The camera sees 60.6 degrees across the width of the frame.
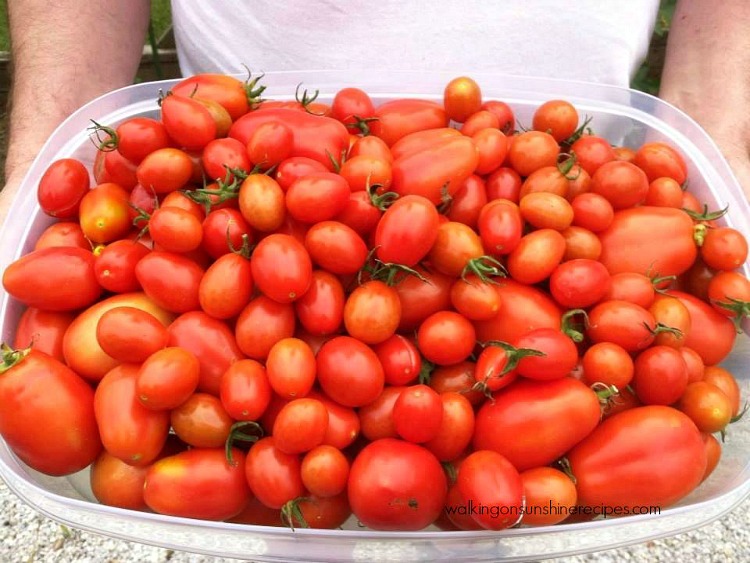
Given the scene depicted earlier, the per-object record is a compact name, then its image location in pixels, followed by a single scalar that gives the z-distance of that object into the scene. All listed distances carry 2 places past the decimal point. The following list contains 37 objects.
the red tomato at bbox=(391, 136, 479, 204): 0.34
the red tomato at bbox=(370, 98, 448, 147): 0.40
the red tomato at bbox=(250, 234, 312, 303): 0.30
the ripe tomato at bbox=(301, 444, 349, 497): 0.28
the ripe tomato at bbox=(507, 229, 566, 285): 0.32
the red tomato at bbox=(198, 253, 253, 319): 0.31
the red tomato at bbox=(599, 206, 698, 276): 0.36
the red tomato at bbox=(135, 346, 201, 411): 0.28
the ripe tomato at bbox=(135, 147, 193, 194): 0.33
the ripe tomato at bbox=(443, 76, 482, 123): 0.39
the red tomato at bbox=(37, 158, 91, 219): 0.36
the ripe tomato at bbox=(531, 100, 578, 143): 0.39
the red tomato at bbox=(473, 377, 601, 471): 0.30
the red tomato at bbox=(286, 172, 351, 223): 0.31
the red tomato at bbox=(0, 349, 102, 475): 0.30
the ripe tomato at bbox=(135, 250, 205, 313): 0.31
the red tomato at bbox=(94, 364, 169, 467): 0.29
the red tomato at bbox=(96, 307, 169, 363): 0.29
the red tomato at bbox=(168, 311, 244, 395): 0.31
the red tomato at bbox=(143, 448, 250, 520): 0.29
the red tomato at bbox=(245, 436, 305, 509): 0.28
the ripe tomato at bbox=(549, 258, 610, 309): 0.32
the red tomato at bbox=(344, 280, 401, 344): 0.30
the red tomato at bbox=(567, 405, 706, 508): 0.30
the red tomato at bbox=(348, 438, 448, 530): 0.28
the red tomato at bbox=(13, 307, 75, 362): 0.34
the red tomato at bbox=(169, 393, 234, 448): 0.30
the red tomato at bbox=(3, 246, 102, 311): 0.33
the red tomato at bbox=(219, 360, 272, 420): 0.29
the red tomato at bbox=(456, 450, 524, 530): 0.27
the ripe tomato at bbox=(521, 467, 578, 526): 0.29
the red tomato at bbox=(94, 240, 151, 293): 0.33
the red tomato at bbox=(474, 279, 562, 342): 0.33
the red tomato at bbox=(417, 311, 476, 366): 0.31
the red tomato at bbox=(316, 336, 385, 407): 0.29
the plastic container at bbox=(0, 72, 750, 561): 0.30
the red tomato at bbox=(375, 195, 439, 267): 0.30
